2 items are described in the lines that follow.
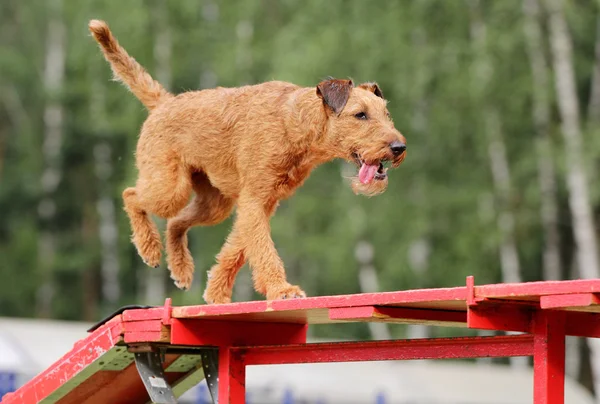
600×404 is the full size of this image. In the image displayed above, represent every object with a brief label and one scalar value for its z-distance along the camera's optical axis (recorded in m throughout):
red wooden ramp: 5.00
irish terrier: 6.20
